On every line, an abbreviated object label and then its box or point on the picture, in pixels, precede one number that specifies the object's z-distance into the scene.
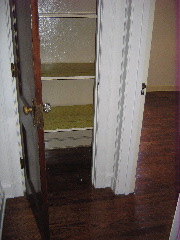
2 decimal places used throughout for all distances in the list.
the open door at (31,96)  1.36
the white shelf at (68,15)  2.08
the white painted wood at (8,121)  1.92
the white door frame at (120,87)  1.97
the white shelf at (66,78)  2.34
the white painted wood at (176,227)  1.34
